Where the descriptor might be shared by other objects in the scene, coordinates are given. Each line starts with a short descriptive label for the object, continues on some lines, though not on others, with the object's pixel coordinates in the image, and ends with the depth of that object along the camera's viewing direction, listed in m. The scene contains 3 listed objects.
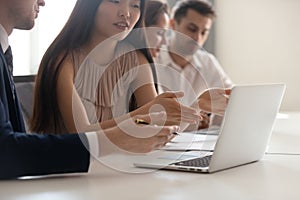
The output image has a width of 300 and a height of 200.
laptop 1.28
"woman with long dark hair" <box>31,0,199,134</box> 1.71
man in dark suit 1.21
